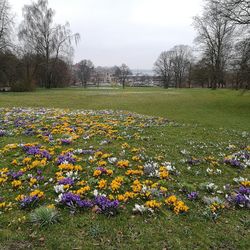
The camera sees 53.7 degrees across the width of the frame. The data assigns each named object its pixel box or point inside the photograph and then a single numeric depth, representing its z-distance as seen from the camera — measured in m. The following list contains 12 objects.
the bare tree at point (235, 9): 20.44
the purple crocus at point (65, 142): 7.93
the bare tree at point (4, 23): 40.38
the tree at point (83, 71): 107.42
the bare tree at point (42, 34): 48.34
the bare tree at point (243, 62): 20.52
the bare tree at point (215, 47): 50.31
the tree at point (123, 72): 110.62
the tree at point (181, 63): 94.19
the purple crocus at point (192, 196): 4.92
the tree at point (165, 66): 97.75
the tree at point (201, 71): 56.06
